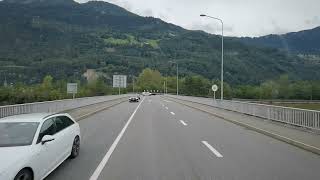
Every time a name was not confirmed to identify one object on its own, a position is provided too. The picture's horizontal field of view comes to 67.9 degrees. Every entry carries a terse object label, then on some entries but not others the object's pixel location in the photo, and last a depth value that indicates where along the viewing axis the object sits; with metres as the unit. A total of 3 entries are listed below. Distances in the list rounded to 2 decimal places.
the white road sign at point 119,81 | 57.33
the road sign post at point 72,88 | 24.46
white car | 3.89
